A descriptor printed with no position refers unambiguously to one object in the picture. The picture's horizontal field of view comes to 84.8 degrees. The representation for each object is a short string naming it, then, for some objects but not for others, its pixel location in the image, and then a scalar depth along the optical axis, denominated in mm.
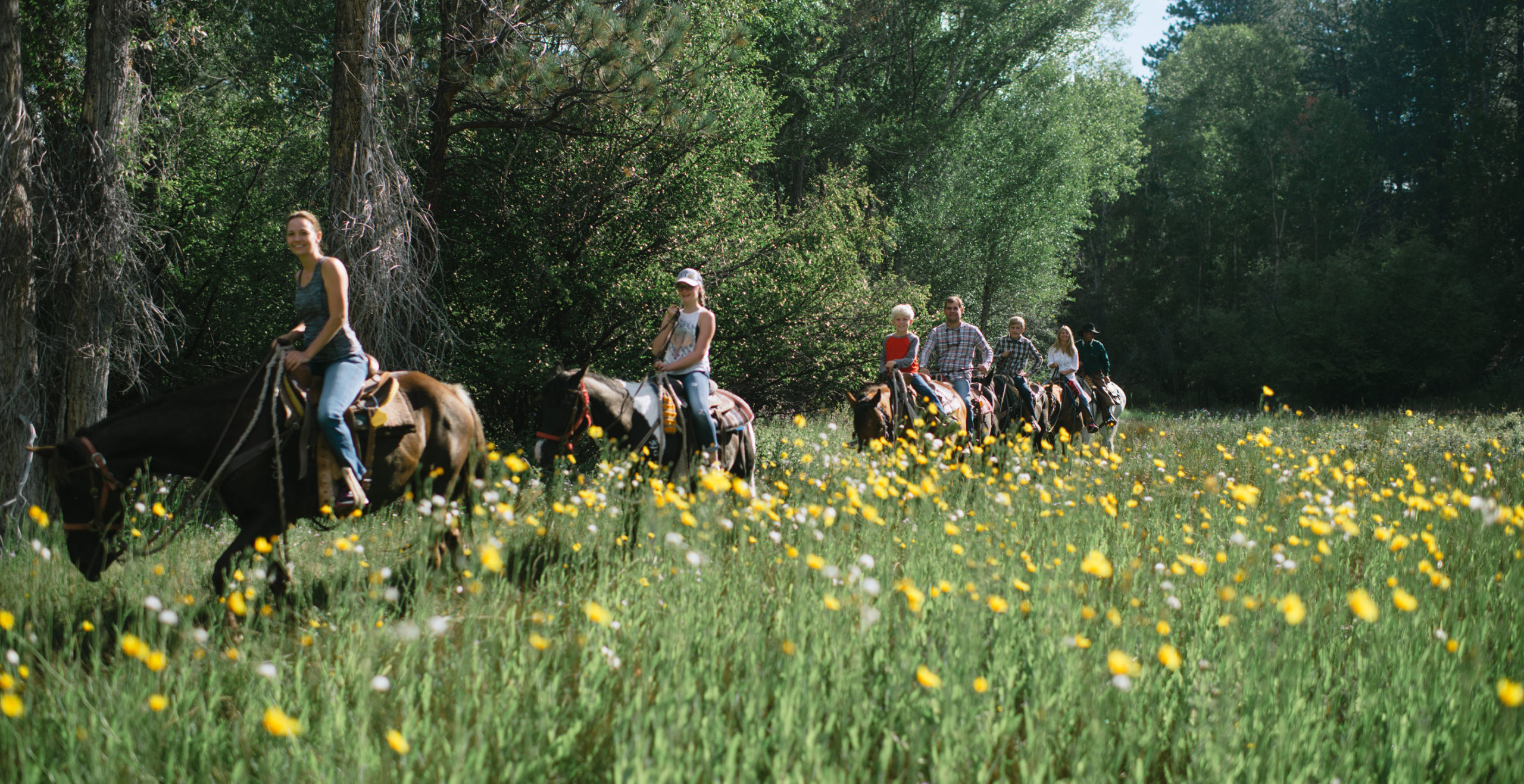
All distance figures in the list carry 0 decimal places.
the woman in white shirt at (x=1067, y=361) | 13000
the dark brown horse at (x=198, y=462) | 4176
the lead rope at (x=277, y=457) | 4117
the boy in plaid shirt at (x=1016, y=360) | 11789
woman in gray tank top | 4629
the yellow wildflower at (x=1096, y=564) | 2820
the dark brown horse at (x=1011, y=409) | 11703
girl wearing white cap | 6660
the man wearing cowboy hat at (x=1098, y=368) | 14004
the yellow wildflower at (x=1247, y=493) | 3811
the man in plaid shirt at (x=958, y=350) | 10031
